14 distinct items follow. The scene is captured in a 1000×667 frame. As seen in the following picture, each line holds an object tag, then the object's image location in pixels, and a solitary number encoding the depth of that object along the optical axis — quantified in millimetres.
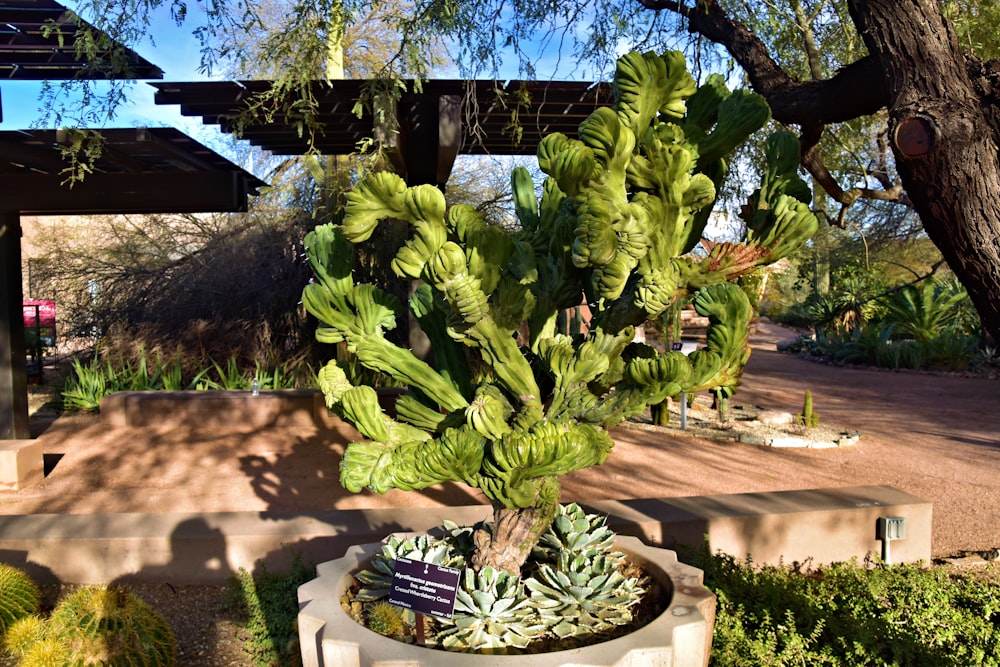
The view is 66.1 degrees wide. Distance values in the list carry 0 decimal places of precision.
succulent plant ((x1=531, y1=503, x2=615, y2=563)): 3164
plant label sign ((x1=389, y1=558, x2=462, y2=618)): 2537
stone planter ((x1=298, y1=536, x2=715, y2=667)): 2379
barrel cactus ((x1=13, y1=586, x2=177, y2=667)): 2945
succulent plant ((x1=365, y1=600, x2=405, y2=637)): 2820
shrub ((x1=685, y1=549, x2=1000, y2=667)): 3188
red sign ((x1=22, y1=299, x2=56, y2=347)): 11548
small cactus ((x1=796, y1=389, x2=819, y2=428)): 8453
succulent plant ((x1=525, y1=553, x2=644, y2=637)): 2768
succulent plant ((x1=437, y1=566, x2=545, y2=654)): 2639
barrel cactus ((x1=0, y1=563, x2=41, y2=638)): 3508
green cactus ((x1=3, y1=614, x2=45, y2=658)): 3057
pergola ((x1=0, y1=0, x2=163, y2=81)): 4889
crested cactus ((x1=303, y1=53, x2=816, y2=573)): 2488
